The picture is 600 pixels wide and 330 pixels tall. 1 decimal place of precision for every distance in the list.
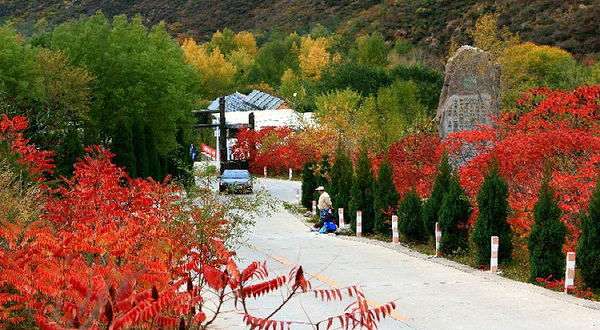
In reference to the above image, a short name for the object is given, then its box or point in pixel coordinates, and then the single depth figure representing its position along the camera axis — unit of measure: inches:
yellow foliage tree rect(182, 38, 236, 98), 4201.3
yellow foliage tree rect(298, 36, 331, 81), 4279.0
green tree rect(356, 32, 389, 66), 3858.3
